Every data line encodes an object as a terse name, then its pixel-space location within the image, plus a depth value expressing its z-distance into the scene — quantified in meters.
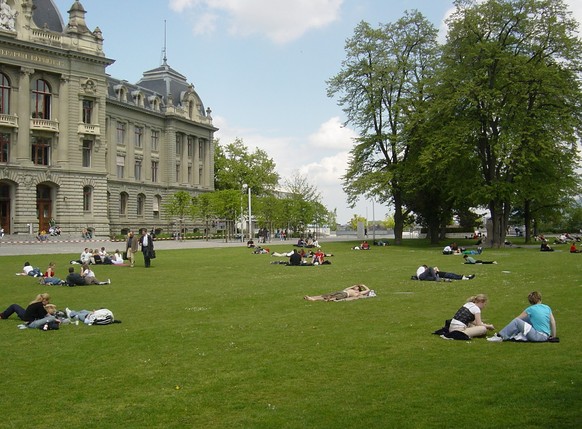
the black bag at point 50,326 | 15.32
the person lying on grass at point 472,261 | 35.44
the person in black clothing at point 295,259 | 36.32
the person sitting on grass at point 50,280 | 25.55
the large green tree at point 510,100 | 50.09
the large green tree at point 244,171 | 117.12
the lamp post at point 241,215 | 84.28
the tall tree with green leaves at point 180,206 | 89.25
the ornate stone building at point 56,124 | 69.25
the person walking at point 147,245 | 34.62
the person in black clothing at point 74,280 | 25.36
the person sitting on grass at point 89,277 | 25.70
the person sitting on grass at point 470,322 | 13.70
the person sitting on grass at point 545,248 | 47.89
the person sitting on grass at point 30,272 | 29.06
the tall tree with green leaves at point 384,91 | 60.91
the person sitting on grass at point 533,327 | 13.12
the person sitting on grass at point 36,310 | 15.88
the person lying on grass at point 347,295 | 20.19
